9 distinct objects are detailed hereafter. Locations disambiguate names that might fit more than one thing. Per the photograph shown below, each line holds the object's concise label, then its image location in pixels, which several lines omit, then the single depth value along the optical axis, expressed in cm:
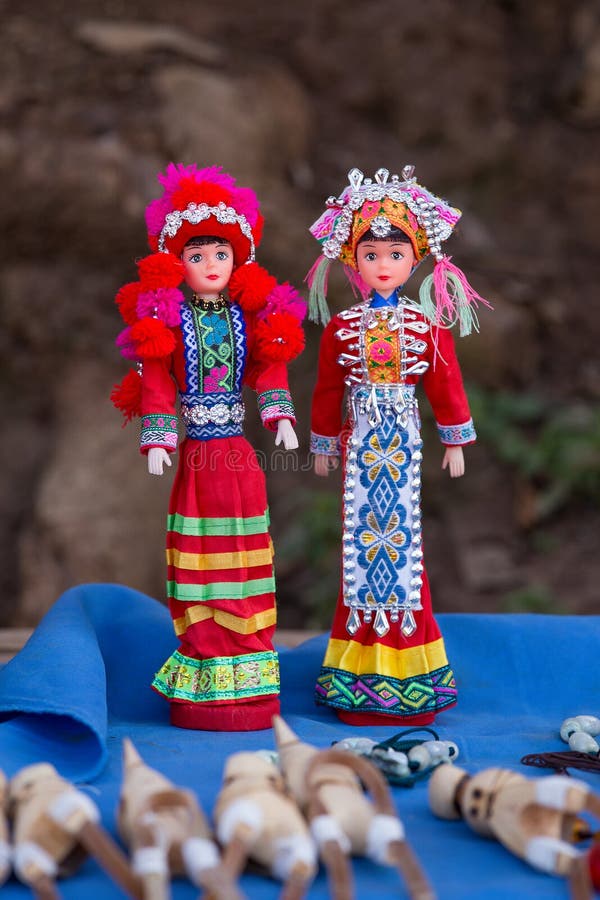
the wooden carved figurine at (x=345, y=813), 102
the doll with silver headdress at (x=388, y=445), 122
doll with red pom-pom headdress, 120
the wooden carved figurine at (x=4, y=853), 104
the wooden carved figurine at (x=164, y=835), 101
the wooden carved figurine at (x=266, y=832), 102
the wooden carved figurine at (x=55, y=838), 102
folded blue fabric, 114
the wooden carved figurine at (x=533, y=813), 103
